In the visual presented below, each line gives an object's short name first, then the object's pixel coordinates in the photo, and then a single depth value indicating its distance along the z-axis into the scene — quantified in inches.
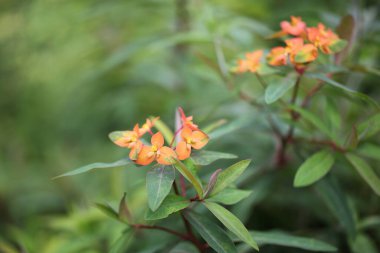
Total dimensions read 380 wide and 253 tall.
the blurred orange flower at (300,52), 17.0
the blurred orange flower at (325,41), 17.7
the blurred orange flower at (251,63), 18.6
